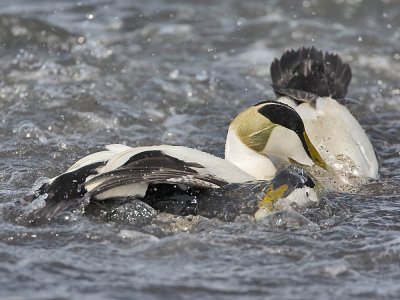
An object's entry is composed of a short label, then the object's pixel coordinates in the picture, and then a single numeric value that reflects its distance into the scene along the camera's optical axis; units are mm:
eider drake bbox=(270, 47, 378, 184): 12437
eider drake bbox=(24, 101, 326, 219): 9625
